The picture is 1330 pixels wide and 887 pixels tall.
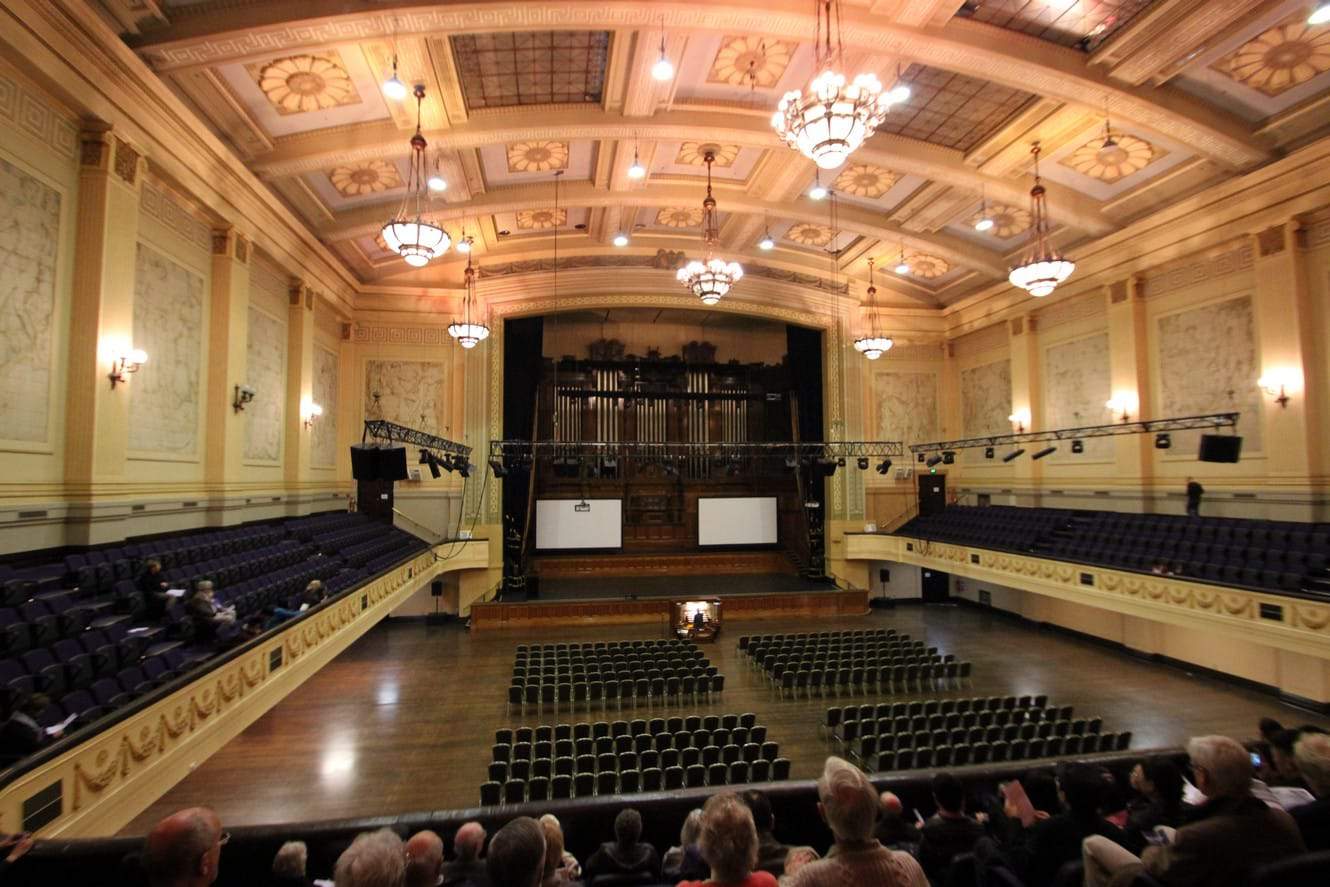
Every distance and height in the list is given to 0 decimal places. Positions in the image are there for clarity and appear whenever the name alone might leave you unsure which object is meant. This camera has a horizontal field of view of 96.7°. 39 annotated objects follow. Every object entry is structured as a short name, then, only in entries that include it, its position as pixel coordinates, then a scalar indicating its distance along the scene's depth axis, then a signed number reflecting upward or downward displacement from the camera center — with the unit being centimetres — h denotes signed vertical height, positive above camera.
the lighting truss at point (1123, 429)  1048 +90
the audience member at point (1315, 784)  229 -129
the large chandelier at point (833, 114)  506 +315
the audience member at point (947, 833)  258 -159
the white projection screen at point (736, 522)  1911 -150
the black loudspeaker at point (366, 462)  904 +26
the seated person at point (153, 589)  581 -109
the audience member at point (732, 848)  180 -113
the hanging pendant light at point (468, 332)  1192 +296
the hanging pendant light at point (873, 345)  1289 +286
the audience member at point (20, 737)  339 -148
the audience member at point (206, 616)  559 -129
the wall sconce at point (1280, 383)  942 +143
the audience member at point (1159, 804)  282 -162
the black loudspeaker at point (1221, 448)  938 +39
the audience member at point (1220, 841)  187 -118
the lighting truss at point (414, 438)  1038 +81
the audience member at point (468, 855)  257 -168
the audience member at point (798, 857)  235 -155
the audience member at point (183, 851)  174 -110
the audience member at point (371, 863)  169 -112
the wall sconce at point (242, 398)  941 +132
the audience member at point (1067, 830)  232 -142
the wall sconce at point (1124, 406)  1219 +140
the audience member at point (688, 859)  268 -177
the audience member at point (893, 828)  292 -175
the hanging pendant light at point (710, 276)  928 +317
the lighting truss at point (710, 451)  1666 +79
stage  1496 -328
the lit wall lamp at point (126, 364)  684 +137
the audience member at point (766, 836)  278 -176
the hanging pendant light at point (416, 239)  700 +286
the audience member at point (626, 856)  287 -186
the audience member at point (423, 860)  213 -139
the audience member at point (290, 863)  243 -158
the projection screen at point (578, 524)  1806 -143
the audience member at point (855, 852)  169 -110
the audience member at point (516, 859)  181 -117
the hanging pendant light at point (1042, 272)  841 +290
